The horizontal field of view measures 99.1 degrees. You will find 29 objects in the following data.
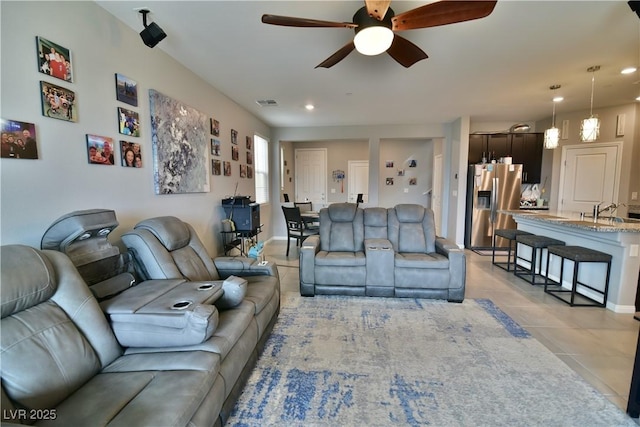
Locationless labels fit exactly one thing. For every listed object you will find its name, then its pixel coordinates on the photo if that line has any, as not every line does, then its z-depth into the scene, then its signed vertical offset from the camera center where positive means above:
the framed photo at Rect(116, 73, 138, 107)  2.21 +0.82
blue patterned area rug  1.59 -1.31
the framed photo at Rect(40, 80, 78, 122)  1.67 +0.55
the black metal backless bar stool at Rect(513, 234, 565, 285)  3.60 -0.97
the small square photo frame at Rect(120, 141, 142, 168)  2.28 +0.30
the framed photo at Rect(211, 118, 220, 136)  3.68 +0.84
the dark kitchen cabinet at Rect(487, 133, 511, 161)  5.84 +0.94
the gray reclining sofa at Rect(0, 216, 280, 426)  1.04 -0.77
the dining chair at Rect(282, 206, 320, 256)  4.94 -0.71
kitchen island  2.77 -0.64
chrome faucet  3.37 -0.31
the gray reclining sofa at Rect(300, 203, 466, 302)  3.13 -0.90
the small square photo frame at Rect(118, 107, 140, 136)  2.24 +0.56
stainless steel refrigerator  5.50 -0.21
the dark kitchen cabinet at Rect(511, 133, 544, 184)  5.82 +0.76
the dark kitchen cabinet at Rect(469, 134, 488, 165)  5.87 +0.90
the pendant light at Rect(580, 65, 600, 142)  3.24 +0.74
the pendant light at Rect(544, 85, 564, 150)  3.74 +0.71
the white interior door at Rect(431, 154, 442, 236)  6.93 +0.08
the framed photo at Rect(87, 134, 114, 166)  1.99 +0.29
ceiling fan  1.63 +1.11
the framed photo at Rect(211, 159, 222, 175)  3.71 +0.30
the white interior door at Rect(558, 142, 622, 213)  4.97 +0.26
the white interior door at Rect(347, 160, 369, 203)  7.80 +0.34
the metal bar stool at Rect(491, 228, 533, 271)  4.15 -0.72
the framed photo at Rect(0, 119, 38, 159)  1.48 +0.27
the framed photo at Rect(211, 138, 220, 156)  3.70 +0.57
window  5.76 +0.45
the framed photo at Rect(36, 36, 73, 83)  1.64 +0.81
